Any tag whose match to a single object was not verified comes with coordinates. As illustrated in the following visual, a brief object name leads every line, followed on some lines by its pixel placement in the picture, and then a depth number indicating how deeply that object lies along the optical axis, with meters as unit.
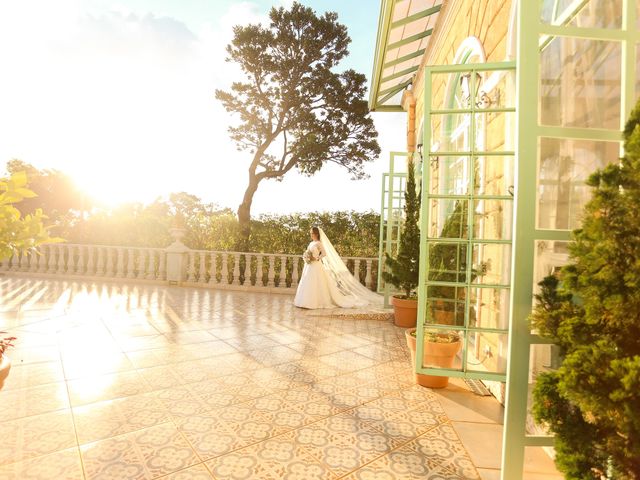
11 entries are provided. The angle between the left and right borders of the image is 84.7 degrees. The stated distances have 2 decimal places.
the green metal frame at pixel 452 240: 2.74
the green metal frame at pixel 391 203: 6.38
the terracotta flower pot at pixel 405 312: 5.59
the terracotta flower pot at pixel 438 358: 3.18
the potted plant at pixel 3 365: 1.75
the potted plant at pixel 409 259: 5.20
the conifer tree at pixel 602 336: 1.13
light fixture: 3.43
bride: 7.20
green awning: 5.48
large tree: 11.11
